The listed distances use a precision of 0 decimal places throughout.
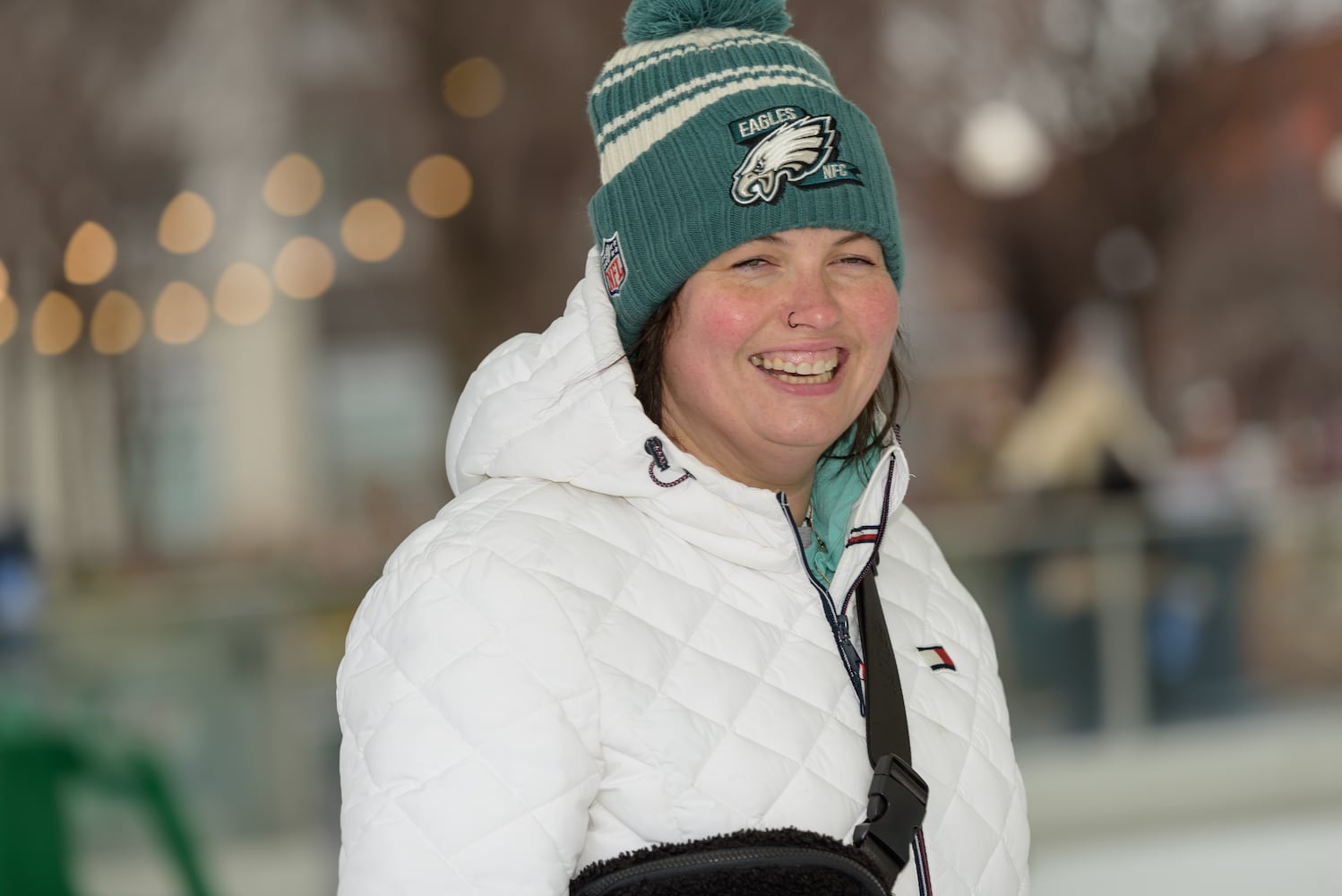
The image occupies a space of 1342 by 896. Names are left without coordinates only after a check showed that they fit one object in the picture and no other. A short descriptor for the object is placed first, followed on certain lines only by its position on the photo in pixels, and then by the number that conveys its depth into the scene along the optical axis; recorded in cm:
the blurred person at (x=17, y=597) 985
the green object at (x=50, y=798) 593
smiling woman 241
